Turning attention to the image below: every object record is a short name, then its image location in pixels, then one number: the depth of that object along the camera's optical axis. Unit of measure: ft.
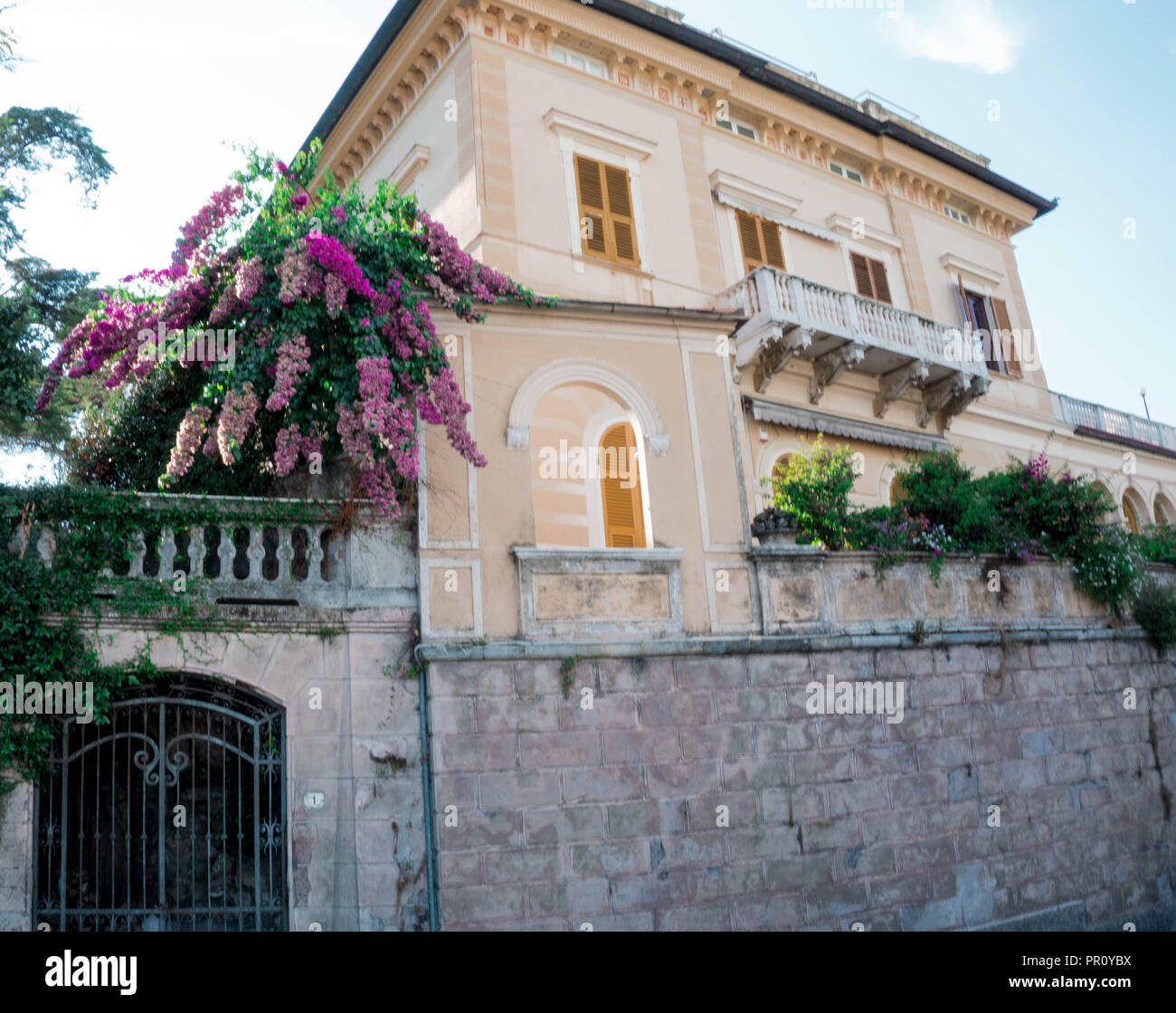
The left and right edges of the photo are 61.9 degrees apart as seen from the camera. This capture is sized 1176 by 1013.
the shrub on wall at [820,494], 36.52
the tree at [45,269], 39.78
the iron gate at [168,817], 24.79
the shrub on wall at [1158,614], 42.57
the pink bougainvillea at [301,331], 26.78
